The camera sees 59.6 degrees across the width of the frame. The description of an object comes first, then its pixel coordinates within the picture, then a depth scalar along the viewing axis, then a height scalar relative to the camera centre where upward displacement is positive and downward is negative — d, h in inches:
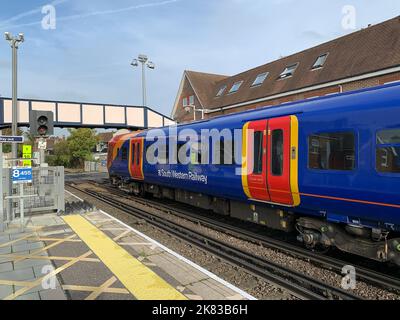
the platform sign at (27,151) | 469.2 +14.4
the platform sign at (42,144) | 446.9 +22.6
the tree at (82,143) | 1770.4 +93.4
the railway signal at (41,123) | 410.3 +45.5
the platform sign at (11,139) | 332.9 +22.2
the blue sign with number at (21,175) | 349.1 -13.3
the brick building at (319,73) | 730.8 +226.7
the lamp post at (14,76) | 448.5 +113.5
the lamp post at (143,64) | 968.3 +274.7
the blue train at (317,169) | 209.0 -6.9
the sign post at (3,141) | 328.5 +20.2
